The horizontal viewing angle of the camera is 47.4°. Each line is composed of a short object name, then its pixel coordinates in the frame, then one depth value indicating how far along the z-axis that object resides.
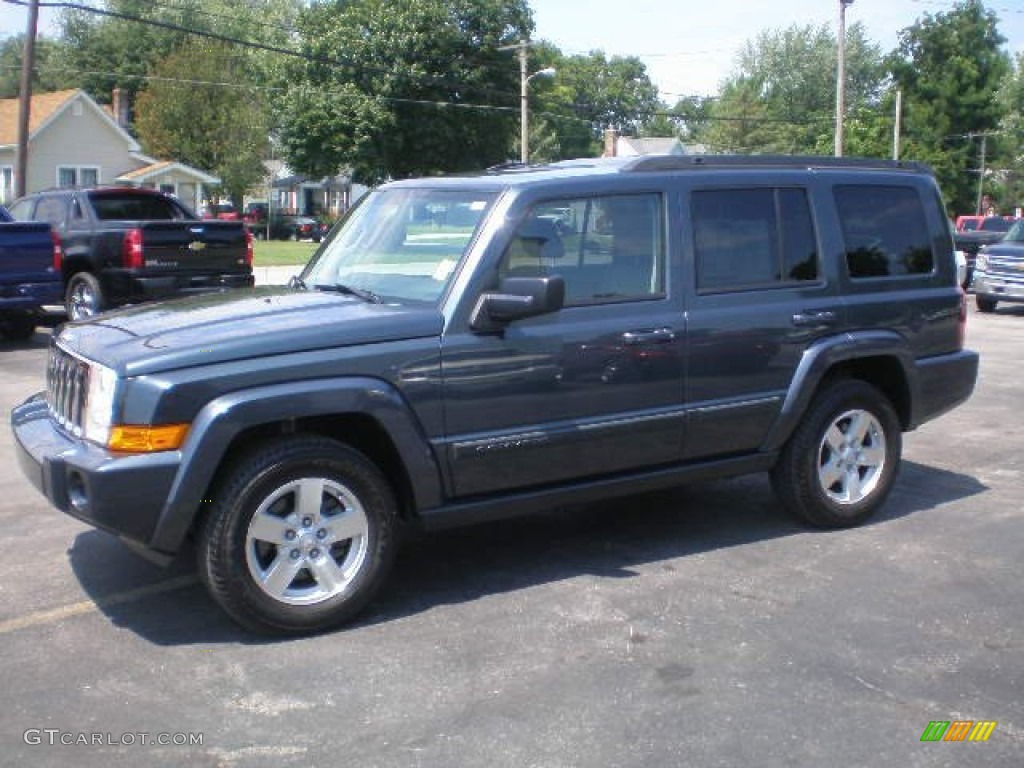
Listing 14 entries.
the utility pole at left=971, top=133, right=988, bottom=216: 62.62
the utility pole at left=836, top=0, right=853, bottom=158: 30.61
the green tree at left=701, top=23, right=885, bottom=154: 82.94
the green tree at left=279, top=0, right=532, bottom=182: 49.34
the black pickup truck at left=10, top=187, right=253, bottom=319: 14.16
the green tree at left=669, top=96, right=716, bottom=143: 96.38
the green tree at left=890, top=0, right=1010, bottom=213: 63.38
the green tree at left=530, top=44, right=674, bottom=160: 86.50
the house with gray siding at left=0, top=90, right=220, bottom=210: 42.62
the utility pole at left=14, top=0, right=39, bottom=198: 25.11
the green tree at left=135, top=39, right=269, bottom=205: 48.50
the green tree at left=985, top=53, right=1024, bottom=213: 62.12
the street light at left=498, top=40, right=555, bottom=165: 37.72
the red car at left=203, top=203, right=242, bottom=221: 51.41
